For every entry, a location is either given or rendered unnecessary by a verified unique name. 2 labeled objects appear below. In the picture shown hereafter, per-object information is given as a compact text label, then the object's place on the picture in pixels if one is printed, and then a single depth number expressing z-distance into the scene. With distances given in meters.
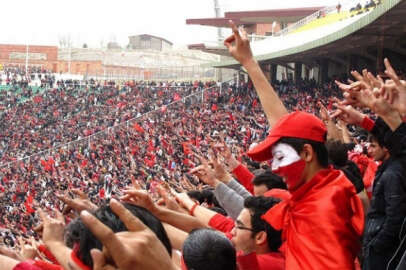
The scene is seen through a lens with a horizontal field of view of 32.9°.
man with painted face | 2.63
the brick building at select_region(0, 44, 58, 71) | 55.44
